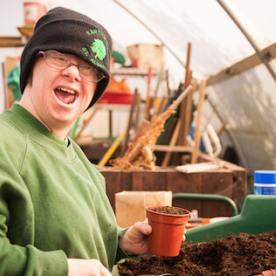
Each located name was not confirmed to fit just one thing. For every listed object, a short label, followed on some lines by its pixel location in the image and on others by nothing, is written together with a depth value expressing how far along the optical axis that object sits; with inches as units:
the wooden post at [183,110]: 135.2
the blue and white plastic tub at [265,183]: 65.7
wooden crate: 99.0
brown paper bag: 74.1
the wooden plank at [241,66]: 108.0
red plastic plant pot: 40.4
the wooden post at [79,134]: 179.5
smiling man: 30.5
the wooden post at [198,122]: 121.6
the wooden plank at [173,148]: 123.4
